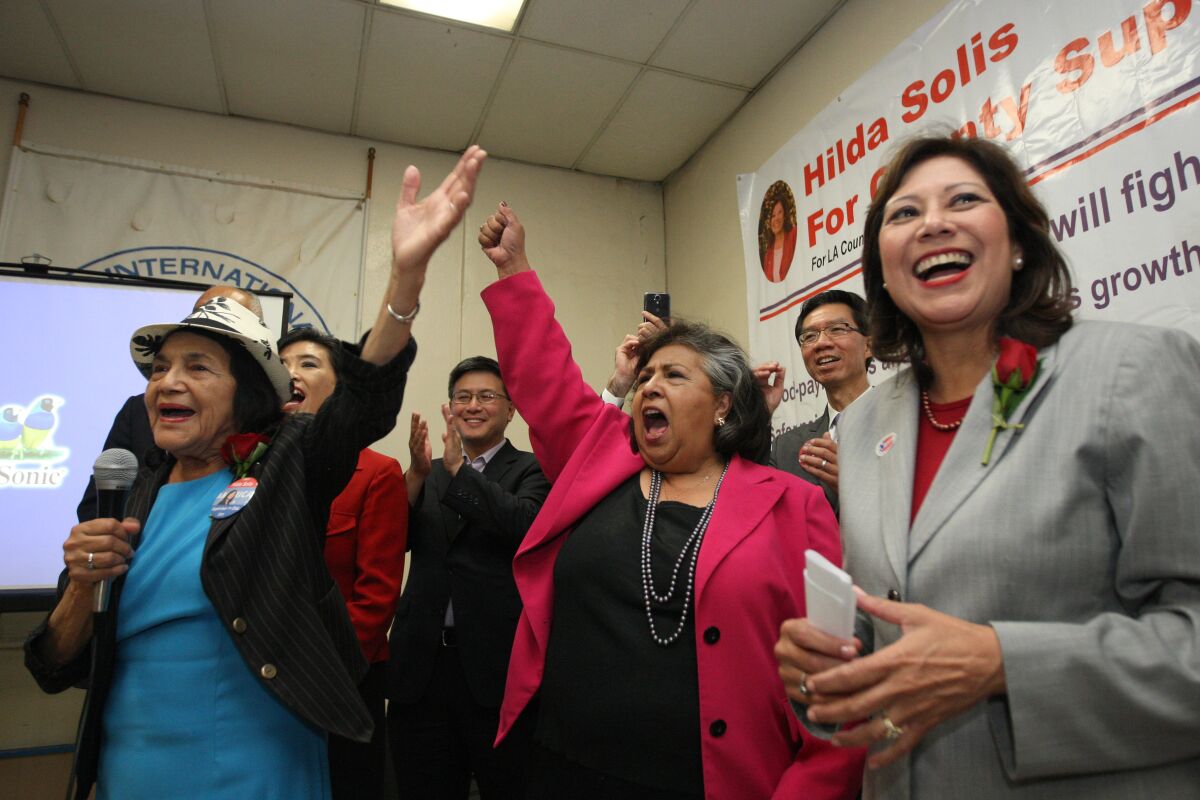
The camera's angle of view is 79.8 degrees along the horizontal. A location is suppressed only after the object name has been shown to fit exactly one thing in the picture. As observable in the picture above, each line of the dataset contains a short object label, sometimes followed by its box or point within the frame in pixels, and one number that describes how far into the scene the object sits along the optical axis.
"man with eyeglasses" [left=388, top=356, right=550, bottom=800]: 2.12
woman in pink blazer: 1.29
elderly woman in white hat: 1.23
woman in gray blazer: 0.77
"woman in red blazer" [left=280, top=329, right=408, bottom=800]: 2.06
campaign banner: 1.72
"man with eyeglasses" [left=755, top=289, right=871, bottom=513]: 2.40
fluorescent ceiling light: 3.25
